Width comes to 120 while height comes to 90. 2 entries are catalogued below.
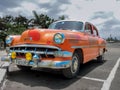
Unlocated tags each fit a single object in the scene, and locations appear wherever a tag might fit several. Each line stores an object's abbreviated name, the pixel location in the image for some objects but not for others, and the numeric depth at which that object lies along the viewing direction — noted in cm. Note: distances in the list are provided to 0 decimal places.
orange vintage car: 248
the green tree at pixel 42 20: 1590
